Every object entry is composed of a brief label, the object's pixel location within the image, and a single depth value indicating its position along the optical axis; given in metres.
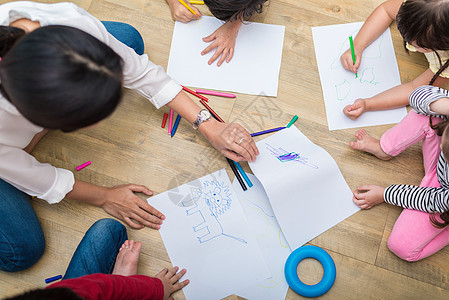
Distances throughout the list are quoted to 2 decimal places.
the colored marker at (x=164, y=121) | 1.00
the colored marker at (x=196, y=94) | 1.00
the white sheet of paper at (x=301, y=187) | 0.91
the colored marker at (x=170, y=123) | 0.99
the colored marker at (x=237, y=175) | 0.94
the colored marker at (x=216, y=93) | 1.01
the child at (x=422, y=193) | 0.85
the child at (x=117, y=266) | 0.74
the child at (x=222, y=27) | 0.97
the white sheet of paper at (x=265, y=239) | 0.90
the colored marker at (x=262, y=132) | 0.98
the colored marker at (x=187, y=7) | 1.05
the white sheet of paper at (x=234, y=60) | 1.02
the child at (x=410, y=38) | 0.78
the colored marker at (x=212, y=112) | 0.98
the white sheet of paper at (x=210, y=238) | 0.90
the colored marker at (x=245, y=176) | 0.95
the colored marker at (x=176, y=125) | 0.99
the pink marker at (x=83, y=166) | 0.98
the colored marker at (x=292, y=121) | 1.00
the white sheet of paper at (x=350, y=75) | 1.00
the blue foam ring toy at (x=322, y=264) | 0.89
